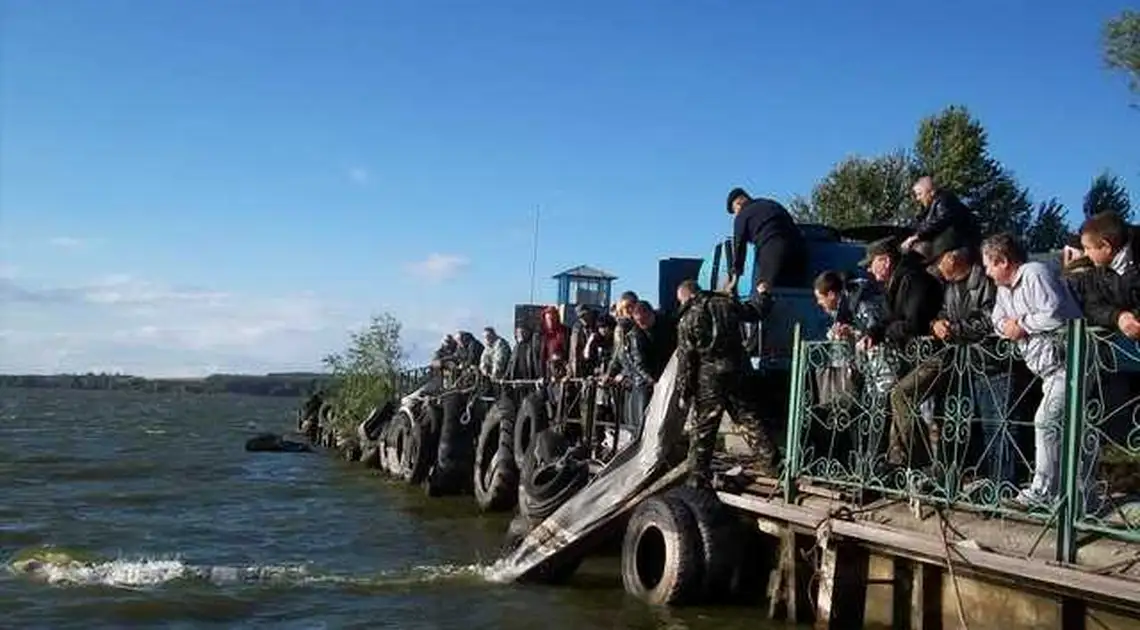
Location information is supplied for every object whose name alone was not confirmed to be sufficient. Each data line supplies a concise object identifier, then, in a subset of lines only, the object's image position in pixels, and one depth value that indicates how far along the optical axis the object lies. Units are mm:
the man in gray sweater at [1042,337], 6707
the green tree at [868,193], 37281
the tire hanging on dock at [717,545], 9062
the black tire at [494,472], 16422
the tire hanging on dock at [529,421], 15656
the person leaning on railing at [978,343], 7312
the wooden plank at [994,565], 5910
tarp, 10188
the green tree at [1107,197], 35625
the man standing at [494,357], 19312
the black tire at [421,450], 20359
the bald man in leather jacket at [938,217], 9430
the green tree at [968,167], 36000
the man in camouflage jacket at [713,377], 9562
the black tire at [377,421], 26734
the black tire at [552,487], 11914
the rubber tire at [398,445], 22562
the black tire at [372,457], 25953
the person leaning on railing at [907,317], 7980
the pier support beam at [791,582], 8836
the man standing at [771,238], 11742
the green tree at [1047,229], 36219
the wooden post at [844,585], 8281
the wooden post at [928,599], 7578
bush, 31188
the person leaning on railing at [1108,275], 6535
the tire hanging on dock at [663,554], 9023
